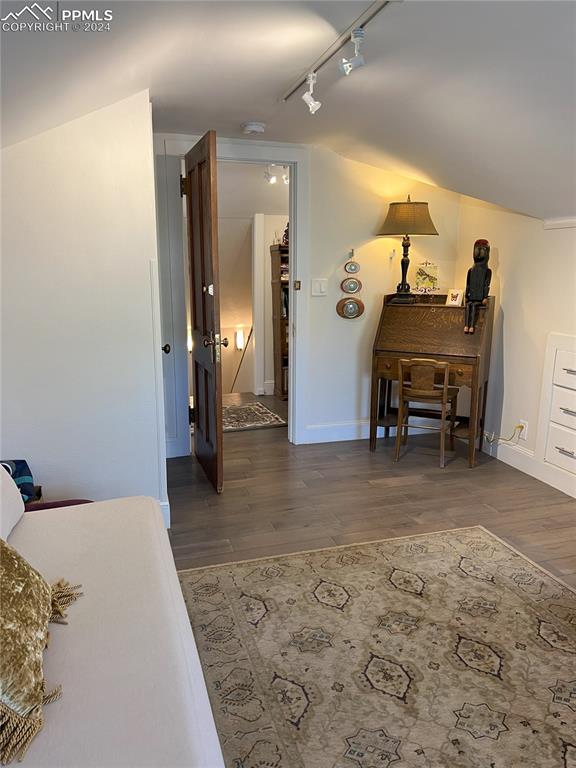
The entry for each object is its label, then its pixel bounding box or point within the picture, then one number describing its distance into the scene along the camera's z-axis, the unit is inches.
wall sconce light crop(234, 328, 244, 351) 282.0
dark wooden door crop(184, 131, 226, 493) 125.6
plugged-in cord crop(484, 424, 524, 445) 156.6
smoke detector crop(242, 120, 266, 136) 137.3
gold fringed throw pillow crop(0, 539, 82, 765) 45.3
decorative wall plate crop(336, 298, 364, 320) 174.4
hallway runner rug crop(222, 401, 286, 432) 196.7
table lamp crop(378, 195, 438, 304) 161.6
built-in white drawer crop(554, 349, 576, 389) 136.3
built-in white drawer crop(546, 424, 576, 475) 137.9
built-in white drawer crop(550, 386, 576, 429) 136.9
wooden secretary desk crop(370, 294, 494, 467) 155.3
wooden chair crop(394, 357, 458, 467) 153.5
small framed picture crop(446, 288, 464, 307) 165.9
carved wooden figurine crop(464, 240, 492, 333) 154.2
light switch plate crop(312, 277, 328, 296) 171.2
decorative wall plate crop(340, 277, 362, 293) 173.2
